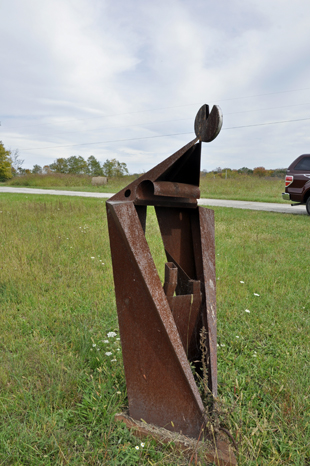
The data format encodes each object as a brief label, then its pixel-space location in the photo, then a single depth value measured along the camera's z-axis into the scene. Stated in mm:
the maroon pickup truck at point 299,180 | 9891
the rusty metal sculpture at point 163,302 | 1538
